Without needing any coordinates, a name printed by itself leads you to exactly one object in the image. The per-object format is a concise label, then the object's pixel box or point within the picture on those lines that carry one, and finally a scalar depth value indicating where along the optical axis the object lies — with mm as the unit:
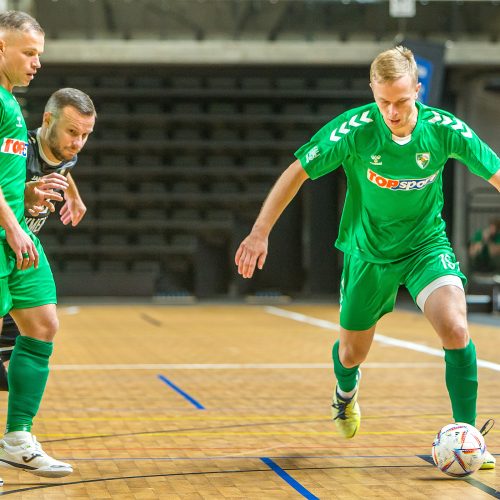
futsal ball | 7297
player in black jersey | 7578
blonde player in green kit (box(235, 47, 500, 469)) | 7580
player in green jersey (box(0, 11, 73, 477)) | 6977
